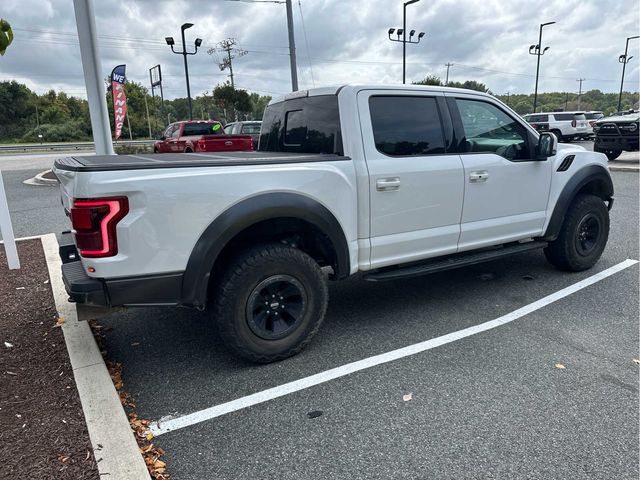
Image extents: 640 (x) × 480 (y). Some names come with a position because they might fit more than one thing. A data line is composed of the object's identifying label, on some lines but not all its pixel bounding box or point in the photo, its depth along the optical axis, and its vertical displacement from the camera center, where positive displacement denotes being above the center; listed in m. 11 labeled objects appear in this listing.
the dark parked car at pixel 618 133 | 14.07 -0.30
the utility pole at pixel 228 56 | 43.06 +7.11
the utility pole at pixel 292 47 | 15.27 +2.80
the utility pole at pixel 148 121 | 71.25 +2.58
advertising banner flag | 13.90 +1.39
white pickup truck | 2.70 -0.52
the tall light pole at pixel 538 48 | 34.09 +5.70
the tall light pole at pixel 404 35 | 24.80 +5.15
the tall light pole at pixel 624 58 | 43.00 +5.79
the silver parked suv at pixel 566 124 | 24.81 +0.02
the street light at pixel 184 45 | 20.73 +4.22
